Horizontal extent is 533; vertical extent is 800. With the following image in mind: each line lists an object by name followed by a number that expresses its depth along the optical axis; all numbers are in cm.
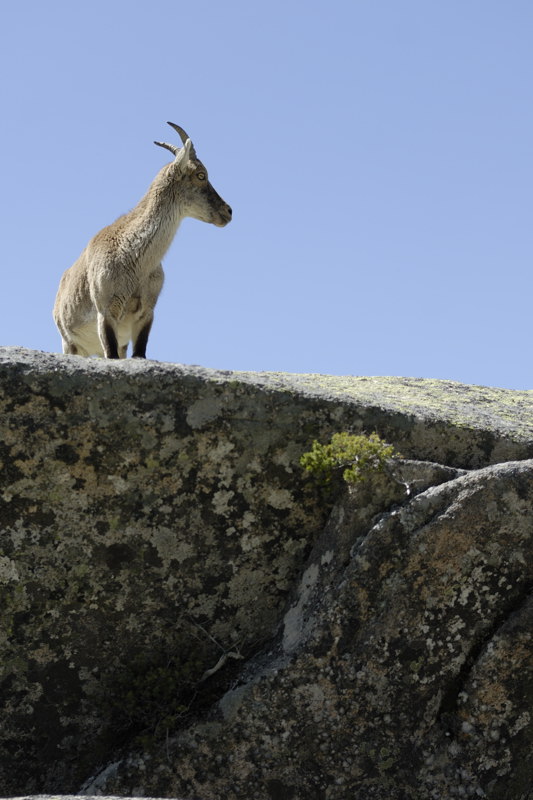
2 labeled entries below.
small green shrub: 1087
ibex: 2119
